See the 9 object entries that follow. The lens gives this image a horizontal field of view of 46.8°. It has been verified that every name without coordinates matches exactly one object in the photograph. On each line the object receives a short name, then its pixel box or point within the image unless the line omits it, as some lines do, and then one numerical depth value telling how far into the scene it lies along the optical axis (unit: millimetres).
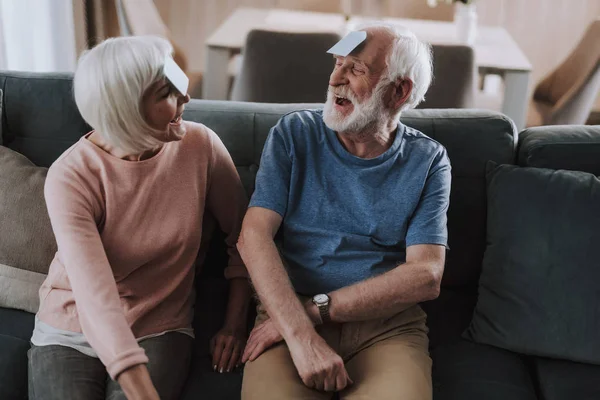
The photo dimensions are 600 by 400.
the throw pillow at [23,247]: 1674
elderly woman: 1368
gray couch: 1782
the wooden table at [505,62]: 2959
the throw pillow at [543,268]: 1625
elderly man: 1518
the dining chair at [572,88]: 3086
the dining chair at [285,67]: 2623
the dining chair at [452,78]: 2592
